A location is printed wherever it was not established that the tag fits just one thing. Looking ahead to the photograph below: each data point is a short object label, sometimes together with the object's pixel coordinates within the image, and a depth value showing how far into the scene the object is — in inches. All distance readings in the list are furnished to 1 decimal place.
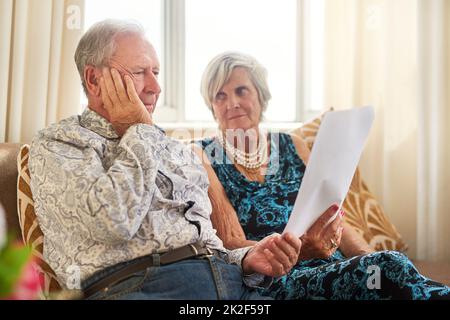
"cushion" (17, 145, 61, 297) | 51.1
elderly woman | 50.1
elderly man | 44.1
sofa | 56.7
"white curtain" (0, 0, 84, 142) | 70.2
